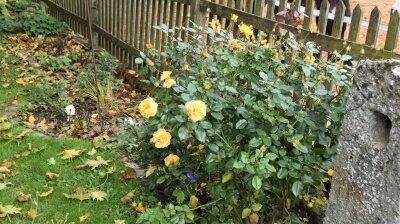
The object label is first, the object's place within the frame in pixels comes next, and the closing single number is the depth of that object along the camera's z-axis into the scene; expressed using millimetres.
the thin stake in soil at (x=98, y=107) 4602
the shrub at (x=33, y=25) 8469
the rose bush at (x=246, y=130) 2590
